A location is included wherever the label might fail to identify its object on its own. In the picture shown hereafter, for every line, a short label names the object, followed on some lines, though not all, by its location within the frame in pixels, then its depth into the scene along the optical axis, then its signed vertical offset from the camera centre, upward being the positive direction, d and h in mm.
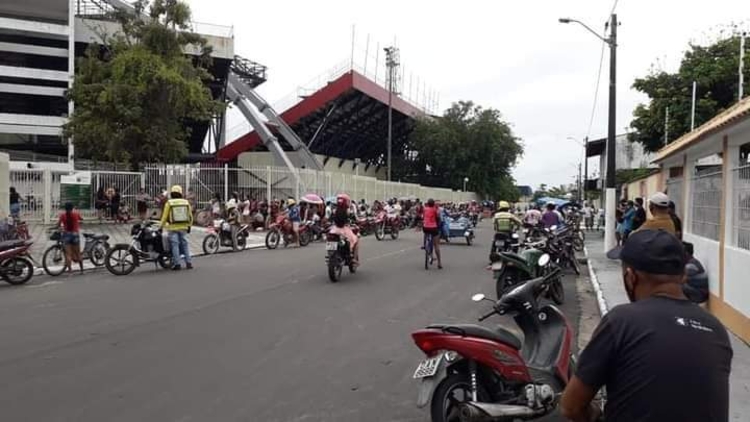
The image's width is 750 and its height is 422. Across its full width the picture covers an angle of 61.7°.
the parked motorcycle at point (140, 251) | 13344 -1186
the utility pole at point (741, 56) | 20056 +5197
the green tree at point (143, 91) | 28312 +4856
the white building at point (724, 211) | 7398 -38
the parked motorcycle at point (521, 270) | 9750 -1047
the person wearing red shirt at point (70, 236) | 13453 -870
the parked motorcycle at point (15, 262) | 11844 -1297
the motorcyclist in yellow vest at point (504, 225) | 14078 -469
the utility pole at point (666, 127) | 26750 +3428
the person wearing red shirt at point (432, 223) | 14602 -472
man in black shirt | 2139 -512
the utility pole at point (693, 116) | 23377 +3401
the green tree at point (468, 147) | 68500 +6248
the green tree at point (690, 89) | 26609 +5274
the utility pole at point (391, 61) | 56438 +12841
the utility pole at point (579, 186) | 73731 +2390
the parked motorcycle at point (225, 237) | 18297 -1136
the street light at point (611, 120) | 18047 +2506
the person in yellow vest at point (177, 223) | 13906 -565
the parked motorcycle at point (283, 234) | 20297 -1119
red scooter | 4277 -1237
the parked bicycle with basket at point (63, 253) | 13406 -1284
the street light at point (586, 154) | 54950 +4662
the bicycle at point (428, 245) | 14708 -996
